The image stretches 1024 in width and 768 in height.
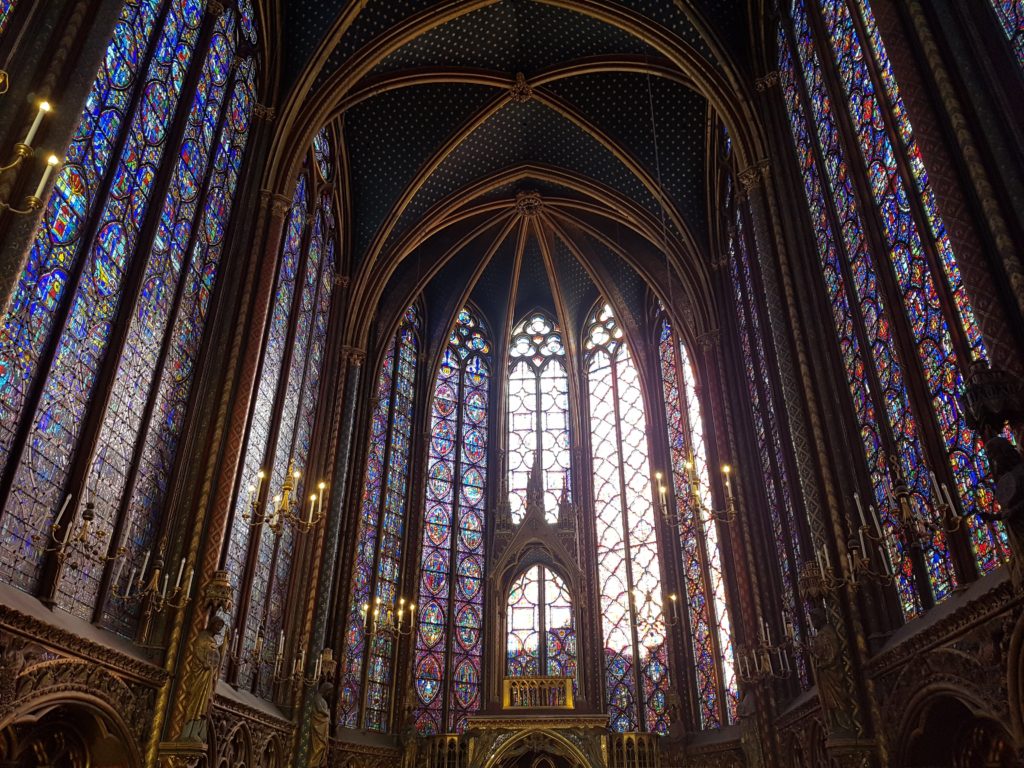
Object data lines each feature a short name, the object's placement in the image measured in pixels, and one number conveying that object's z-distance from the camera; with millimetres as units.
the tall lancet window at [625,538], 19797
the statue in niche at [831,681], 10180
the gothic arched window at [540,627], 20203
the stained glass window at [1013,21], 7871
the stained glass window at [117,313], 8828
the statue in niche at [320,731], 15266
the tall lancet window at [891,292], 8773
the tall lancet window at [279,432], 14117
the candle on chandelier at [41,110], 5192
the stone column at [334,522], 15562
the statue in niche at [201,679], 10469
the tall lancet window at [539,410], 23609
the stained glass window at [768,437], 13984
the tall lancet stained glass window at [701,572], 18000
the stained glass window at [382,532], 18875
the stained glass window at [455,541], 20328
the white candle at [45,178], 5391
